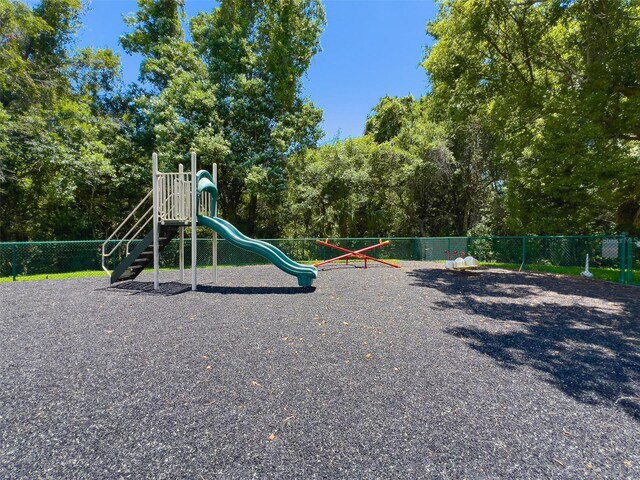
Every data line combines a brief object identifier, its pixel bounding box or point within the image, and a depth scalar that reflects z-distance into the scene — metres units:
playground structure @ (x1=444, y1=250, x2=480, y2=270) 10.94
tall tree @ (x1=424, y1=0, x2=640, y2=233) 9.88
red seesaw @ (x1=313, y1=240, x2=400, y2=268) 12.25
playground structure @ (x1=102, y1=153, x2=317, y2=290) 7.66
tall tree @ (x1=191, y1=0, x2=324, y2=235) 15.38
